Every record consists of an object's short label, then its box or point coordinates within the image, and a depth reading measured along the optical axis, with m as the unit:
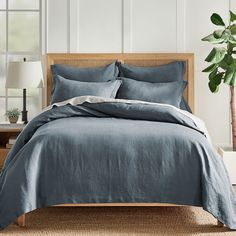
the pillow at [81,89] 5.86
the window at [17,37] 6.63
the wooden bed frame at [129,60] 6.42
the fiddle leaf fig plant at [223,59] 5.74
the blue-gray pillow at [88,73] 6.15
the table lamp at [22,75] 6.04
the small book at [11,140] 5.96
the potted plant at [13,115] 6.17
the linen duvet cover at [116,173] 4.20
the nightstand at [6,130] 5.99
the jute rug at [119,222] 4.17
